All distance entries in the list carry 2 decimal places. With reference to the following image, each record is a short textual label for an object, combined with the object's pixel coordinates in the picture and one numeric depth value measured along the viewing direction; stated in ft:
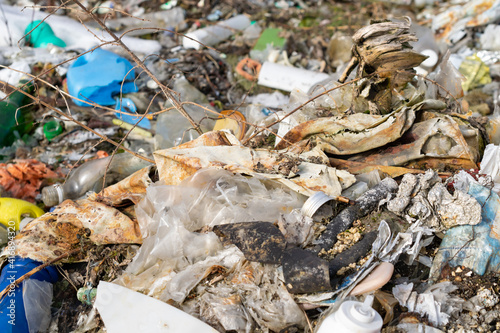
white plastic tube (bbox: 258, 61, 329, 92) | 13.32
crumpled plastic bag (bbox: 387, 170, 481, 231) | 6.39
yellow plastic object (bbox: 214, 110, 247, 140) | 9.46
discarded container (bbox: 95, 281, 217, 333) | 5.48
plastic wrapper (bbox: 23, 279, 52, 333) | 6.59
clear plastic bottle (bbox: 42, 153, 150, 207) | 8.91
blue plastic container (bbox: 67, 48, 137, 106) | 12.12
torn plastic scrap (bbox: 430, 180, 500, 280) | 6.10
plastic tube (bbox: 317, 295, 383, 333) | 4.28
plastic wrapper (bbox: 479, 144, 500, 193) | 7.41
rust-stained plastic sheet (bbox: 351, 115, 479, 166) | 7.80
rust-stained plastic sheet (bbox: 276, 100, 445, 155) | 8.05
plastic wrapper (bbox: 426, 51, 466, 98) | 9.77
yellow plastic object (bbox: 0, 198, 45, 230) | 8.10
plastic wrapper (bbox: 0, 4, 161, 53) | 15.33
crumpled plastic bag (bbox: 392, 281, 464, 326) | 5.40
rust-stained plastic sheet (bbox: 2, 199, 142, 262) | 7.15
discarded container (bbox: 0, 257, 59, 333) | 6.36
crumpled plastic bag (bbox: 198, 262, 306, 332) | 5.54
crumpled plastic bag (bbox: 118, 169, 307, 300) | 6.61
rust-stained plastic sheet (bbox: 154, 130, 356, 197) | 7.07
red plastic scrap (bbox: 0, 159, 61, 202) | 9.59
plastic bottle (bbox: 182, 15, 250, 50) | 15.74
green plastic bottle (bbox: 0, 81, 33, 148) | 11.62
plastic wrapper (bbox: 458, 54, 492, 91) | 12.62
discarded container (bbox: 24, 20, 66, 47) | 15.14
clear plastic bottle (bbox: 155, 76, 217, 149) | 10.29
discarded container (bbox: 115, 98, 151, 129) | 11.80
